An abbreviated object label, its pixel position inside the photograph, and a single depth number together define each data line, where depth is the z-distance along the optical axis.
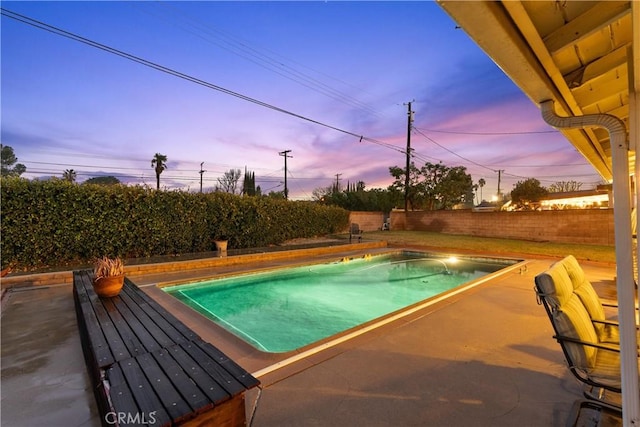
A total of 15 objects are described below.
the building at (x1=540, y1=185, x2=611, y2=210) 17.94
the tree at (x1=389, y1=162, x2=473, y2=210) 20.14
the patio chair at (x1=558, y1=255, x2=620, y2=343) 2.27
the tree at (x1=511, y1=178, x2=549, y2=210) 20.39
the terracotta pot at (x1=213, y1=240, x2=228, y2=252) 8.67
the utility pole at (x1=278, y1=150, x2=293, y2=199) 27.53
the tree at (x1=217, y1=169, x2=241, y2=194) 37.22
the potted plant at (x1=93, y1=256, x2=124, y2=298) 3.28
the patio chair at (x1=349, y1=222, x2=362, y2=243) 13.86
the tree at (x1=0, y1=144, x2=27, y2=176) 27.52
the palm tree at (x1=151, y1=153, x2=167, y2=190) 29.56
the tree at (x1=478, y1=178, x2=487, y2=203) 29.42
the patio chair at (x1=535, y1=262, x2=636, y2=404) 1.71
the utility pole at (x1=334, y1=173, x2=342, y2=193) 44.06
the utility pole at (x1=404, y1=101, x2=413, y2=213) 18.66
